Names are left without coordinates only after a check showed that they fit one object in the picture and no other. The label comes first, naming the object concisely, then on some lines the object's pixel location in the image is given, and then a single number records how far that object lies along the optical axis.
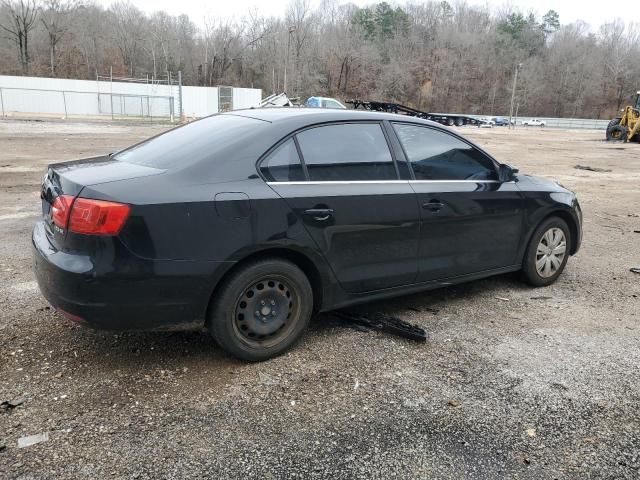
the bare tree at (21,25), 68.00
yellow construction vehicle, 30.58
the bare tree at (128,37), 82.62
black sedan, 2.93
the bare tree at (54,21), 71.94
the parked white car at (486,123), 58.99
